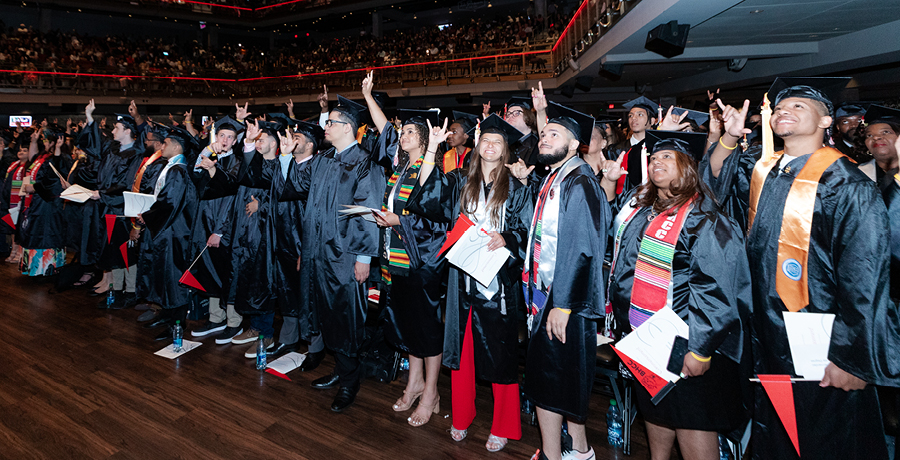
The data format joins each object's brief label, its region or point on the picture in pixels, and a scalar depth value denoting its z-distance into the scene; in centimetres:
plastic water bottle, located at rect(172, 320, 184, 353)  409
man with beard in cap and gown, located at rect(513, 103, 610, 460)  210
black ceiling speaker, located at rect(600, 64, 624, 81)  889
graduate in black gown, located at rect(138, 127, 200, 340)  426
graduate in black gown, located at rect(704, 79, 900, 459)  169
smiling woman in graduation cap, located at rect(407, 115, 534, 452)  253
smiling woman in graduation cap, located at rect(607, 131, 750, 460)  182
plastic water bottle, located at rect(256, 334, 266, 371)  377
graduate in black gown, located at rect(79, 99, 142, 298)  502
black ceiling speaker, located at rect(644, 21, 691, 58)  621
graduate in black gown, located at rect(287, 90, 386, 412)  308
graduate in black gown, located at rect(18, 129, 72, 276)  585
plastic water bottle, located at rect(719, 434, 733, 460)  256
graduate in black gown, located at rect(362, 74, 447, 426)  280
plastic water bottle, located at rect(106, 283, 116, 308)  523
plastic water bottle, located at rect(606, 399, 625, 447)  278
